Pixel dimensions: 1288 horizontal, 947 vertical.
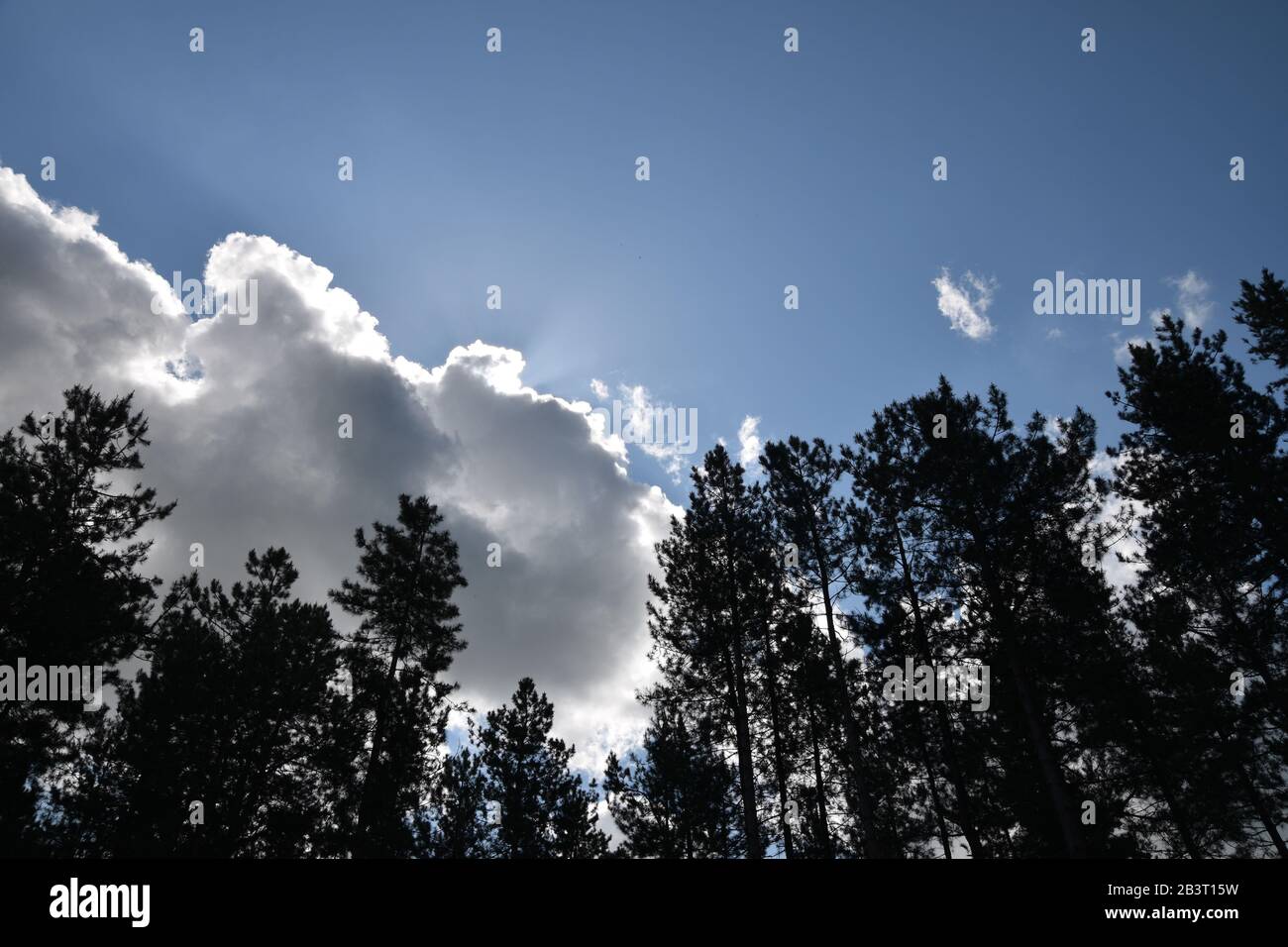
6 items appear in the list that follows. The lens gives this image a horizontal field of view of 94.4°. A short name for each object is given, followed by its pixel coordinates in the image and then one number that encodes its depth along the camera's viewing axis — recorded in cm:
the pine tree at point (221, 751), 1545
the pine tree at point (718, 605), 1709
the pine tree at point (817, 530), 1630
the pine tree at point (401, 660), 1672
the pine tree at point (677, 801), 2081
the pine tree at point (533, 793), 2253
